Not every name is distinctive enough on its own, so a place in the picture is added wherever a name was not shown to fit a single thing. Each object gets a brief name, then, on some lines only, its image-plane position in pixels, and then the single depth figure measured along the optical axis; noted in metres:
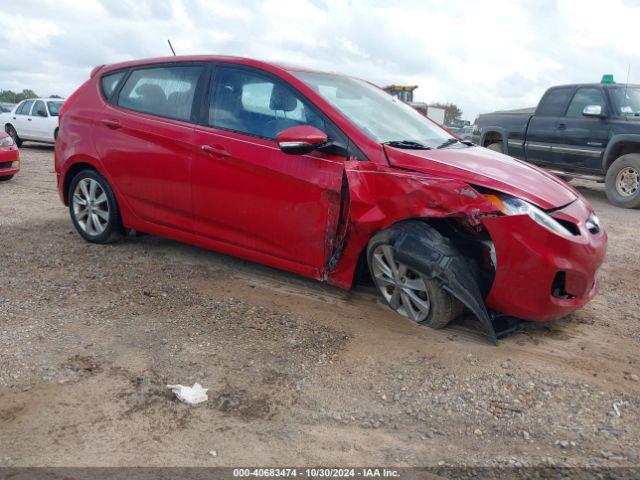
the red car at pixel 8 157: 9.47
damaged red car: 3.37
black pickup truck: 8.82
